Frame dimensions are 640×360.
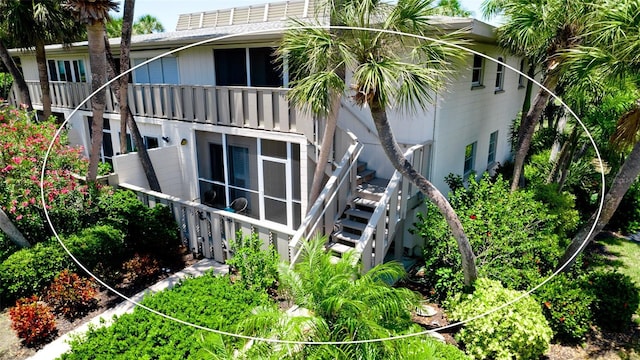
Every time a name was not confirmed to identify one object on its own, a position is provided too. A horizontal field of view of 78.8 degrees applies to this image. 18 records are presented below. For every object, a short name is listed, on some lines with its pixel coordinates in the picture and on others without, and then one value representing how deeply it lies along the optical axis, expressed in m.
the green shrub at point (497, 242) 7.70
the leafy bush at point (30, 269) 7.44
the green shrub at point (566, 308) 6.96
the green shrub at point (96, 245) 8.20
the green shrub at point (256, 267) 7.01
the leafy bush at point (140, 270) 8.59
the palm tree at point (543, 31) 8.60
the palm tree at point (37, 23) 14.48
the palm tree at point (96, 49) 9.10
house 8.86
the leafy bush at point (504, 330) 6.23
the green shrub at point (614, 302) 7.28
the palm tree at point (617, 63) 6.04
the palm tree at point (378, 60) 5.59
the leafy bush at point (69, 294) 7.26
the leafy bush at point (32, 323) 6.51
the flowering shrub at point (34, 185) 8.66
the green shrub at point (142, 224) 9.44
